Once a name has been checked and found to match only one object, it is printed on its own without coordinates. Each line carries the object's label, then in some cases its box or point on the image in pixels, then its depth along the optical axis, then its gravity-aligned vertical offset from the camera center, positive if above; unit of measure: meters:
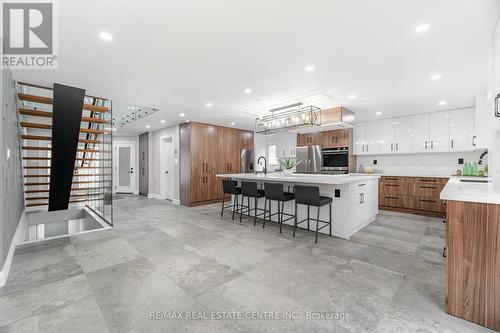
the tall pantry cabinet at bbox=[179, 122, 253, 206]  6.16 +0.15
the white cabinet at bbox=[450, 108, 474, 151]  4.72 +0.77
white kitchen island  3.38 -0.68
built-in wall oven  6.01 +0.10
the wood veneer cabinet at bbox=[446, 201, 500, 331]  1.54 -0.74
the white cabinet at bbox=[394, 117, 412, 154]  5.48 +0.76
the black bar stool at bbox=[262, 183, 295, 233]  3.62 -0.52
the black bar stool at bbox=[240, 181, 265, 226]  4.06 -0.52
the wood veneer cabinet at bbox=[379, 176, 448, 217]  4.89 -0.76
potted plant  4.40 -0.01
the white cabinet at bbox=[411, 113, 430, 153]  5.25 +0.77
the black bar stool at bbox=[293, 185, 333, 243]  3.14 -0.51
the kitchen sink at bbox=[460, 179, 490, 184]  3.33 -0.27
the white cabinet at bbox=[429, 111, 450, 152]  5.00 +0.78
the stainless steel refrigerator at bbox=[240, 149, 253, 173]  7.46 +0.10
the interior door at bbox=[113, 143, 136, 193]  8.86 -0.17
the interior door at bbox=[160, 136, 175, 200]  7.26 -0.10
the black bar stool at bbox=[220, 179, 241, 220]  4.48 -0.51
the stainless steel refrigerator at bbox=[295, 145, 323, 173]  6.45 +0.15
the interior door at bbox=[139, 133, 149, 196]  8.14 +0.00
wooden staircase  3.63 +0.65
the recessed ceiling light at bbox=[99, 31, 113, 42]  2.12 +1.30
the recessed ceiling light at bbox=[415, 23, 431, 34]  1.98 +1.29
